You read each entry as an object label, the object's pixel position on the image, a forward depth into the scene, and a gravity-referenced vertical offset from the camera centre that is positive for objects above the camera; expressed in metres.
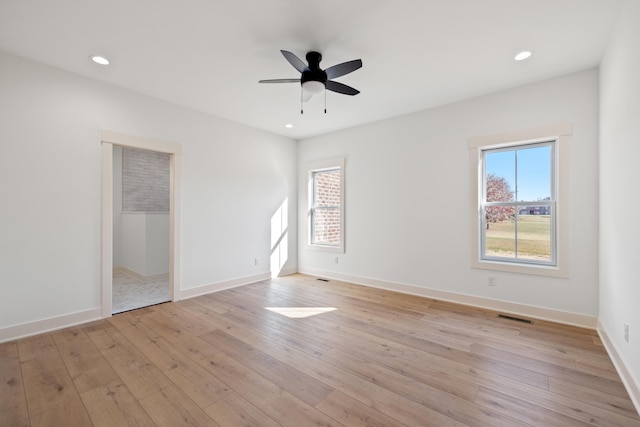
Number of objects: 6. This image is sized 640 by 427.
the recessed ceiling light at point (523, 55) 2.64 +1.58
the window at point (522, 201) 3.12 +0.17
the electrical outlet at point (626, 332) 2.03 -0.88
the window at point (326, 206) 5.19 +0.15
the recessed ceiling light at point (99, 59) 2.75 +1.58
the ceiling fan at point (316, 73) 2.45 +1.33
